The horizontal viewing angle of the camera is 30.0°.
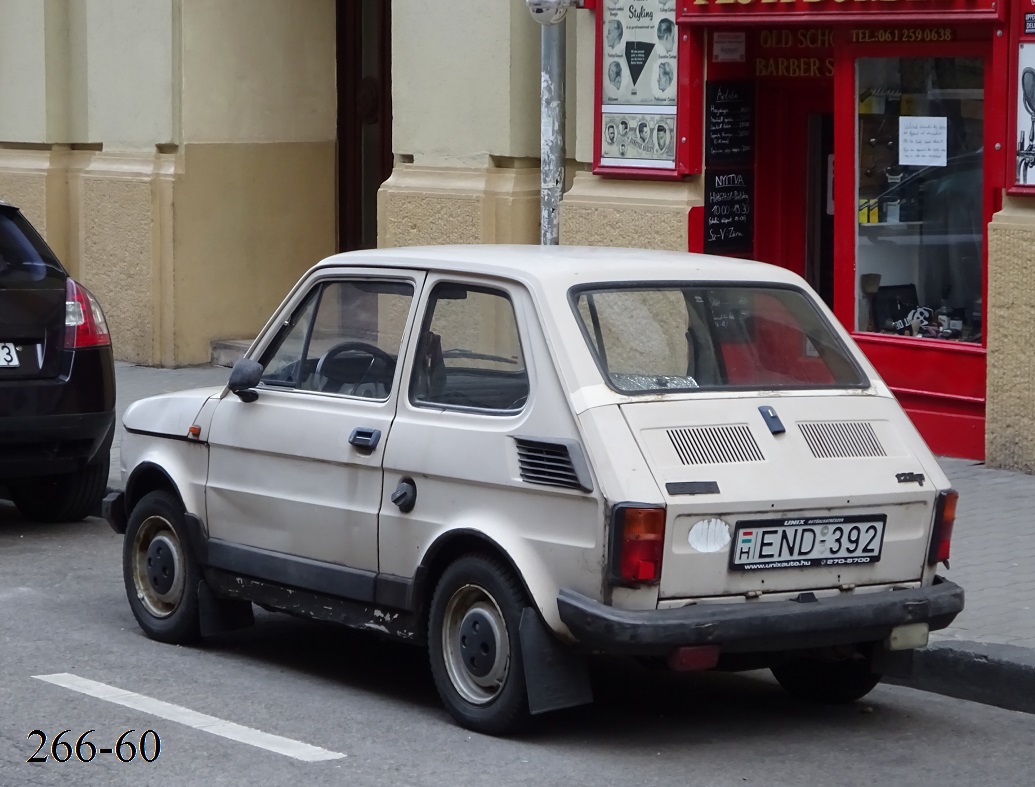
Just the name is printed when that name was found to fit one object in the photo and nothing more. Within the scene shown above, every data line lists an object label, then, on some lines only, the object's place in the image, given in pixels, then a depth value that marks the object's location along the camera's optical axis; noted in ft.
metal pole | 34.24
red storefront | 36.42
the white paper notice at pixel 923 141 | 37.24
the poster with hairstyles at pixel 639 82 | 41.09
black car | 30.66
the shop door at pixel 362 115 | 56.13
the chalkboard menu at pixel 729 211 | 41.50
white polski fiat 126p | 18.88
